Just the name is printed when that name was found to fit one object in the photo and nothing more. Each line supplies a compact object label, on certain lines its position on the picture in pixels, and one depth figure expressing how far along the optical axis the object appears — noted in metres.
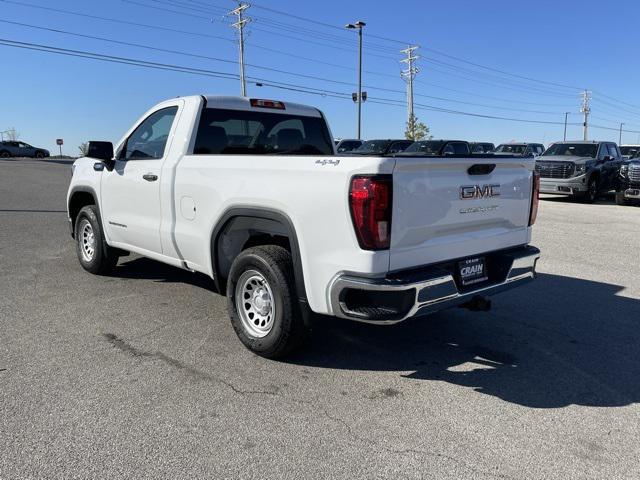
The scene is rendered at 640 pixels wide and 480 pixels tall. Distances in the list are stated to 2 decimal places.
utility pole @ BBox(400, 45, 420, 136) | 48.44
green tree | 48.50
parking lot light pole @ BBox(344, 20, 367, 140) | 35.72
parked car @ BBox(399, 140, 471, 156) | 19.55
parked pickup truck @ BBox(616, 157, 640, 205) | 15.63
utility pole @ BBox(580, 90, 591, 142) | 79.19
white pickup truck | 3.31
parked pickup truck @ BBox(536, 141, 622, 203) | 16.80
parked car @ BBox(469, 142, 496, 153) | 26.70
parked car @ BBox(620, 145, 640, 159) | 24.78
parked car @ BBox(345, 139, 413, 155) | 23.19
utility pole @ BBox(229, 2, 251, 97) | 43.75
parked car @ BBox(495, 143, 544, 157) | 27.45
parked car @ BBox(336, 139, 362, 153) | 27.21
